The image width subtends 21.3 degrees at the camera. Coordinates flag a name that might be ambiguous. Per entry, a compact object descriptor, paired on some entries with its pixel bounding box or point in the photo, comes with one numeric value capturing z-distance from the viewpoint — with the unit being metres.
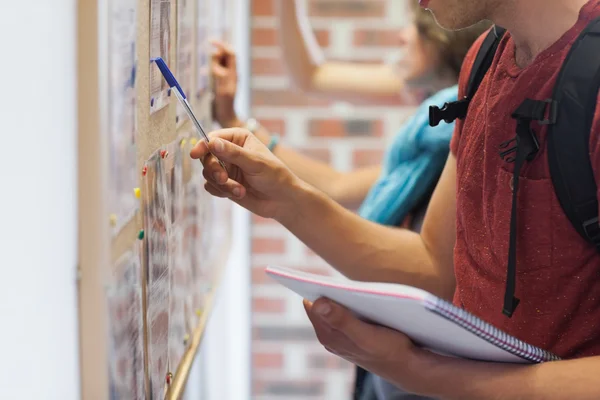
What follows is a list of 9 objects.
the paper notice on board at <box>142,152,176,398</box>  2.30
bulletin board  1.78
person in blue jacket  3.43
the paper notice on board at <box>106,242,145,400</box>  1.91
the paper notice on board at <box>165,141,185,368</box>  2.66
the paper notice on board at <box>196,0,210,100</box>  3.27
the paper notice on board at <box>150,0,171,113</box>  2.27
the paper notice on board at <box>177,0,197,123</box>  2.78
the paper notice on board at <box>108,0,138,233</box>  1.84
